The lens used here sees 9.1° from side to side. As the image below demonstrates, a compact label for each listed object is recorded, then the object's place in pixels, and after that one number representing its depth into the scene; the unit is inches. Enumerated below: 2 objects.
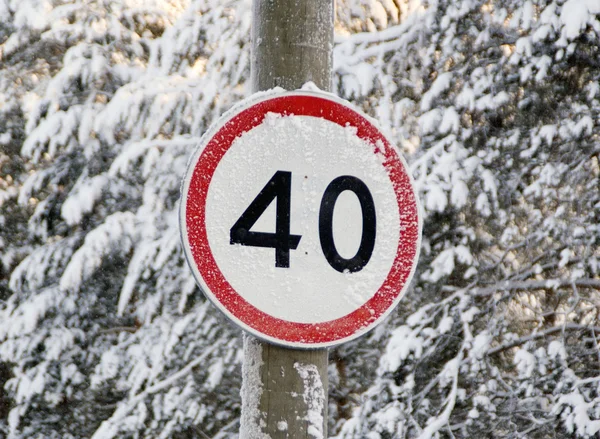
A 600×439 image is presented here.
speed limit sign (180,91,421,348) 382.0
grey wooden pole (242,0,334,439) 380.2
